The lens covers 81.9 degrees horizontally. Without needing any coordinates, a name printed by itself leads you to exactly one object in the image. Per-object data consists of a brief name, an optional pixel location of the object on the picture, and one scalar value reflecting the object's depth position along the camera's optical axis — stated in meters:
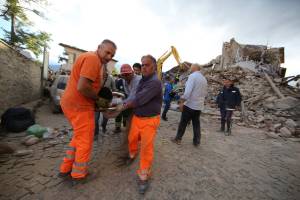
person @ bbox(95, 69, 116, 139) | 4.34
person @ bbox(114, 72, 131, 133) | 4.95
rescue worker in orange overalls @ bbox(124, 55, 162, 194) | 2.50
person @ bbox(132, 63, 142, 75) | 4.61
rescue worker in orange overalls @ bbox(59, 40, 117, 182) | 2.26
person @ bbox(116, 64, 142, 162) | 3.32
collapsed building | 8.66
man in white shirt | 4.17
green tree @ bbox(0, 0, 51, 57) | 14.00
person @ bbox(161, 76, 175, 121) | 7.42
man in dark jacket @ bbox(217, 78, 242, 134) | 6.30
